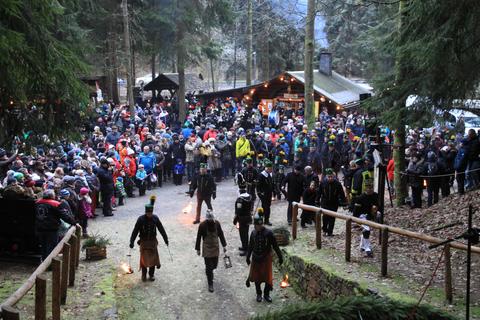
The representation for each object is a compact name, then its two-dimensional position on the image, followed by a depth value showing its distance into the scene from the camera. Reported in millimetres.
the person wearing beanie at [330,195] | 13977
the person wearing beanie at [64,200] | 11492
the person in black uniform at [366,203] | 12270
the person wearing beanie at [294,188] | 15742
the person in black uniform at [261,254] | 10977
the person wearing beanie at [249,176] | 16391
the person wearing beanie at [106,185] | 16656
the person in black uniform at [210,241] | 11508
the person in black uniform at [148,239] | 11758
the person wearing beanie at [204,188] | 15844
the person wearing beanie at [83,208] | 14422
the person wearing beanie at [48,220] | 11234
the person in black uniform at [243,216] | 13148
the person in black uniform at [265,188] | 15055
